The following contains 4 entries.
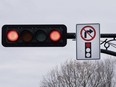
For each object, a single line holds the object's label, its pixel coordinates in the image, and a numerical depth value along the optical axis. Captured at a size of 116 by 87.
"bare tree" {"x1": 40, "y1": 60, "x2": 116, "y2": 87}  81.62
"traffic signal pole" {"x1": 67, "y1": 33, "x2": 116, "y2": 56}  13.92
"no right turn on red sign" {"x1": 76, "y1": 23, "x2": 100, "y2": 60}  13.88
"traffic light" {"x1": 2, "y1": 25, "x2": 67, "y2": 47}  13.22
